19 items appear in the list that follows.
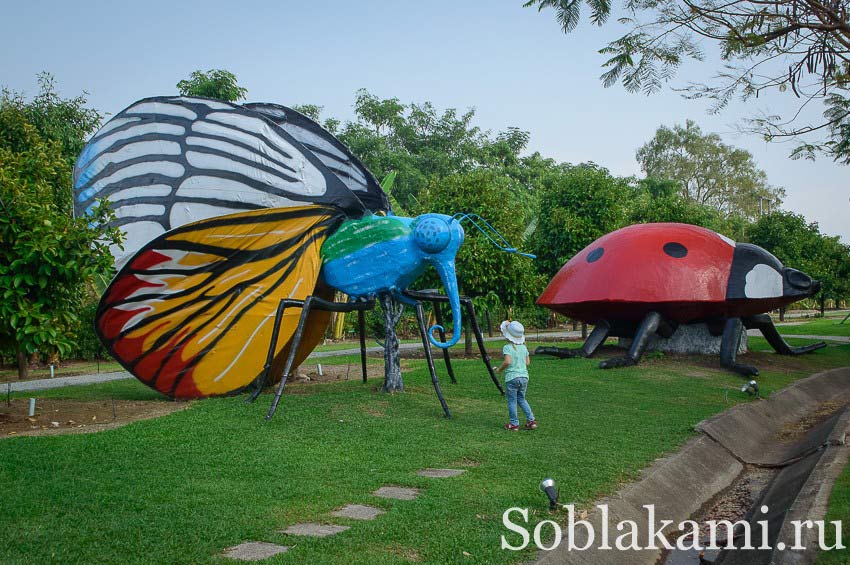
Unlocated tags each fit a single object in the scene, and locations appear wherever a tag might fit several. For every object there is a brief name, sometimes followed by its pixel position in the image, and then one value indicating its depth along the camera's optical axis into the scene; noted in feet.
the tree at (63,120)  57.57
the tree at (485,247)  59.57
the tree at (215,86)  73.97
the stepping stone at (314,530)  15.48
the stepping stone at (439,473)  20.75
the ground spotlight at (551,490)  16.87
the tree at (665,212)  89.39
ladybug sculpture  46.78
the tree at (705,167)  172.04
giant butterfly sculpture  31.40
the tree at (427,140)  128.36
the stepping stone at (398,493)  18.57
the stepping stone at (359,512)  16.84
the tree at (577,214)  70.23
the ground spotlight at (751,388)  37.19
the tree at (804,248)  104.53
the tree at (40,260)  25.96
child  26.81
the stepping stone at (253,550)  14.11
